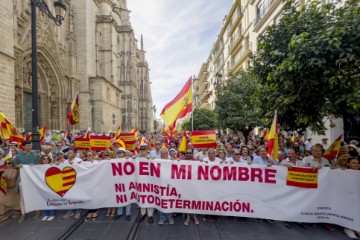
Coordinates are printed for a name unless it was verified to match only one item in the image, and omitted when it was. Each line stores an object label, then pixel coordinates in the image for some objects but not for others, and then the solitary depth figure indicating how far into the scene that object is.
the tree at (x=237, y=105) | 15.08
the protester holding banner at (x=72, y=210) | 5.15
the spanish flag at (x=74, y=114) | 8.52
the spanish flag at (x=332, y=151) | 5.29
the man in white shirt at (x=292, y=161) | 5.04
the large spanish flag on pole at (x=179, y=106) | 7.10
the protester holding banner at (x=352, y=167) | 4.15
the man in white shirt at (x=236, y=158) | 5.39
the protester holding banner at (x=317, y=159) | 4.86
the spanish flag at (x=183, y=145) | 6.77
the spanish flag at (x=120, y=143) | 8.30
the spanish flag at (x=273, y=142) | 4.89
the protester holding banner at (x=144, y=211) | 4.92
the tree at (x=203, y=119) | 32.56
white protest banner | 4.42
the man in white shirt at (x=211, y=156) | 5.28
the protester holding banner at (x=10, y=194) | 5.16
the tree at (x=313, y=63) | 4.00
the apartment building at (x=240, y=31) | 19.79
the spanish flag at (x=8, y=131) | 7.05
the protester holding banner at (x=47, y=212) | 5.03
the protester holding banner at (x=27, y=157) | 5.44
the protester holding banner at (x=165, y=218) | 4.78
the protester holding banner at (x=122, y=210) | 5.01
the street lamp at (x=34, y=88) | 6.59
